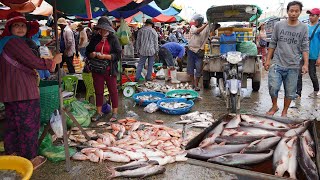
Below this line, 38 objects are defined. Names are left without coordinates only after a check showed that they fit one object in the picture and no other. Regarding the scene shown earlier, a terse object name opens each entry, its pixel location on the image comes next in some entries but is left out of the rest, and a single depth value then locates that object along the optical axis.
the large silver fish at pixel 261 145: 2.61
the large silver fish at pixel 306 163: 2.21
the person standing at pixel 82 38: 13.76
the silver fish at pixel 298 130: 2.90
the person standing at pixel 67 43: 10.45
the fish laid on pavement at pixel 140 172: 3.97
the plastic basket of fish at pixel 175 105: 6.87
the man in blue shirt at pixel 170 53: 12.47
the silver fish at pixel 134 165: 4.11
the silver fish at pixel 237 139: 2.80
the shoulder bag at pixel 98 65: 5.98
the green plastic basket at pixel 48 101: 4.77
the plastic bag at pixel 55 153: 4.50
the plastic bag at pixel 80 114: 5.79
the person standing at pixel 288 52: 5.39
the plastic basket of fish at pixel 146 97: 7.68
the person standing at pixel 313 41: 7.82
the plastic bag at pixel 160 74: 12.06
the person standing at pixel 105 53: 5.96
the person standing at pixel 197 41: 8.83
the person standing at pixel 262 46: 15.70
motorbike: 6.51
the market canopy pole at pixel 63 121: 4.21
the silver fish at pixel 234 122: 3.24
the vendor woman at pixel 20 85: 3.88
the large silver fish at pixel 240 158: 2.43
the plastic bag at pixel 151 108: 7.13
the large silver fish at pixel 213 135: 2.82
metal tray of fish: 2.23
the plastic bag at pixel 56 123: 4.63
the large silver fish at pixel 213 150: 2.54
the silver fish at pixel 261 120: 3.22
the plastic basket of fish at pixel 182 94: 7.95
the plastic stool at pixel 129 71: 10.57
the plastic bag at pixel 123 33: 8.27
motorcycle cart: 8.18
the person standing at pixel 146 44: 10.38
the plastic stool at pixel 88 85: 6.80
